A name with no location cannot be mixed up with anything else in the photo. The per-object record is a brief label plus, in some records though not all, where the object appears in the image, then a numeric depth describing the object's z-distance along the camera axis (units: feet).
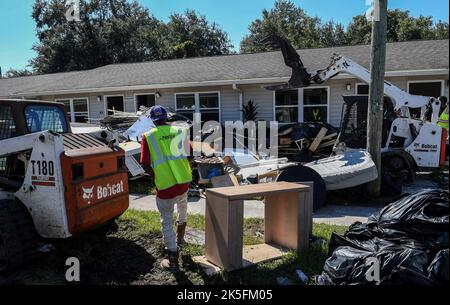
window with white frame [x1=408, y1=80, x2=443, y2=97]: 42.71
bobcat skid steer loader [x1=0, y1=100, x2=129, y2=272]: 14.42
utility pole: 24.41
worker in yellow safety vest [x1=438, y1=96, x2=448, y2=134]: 32.60
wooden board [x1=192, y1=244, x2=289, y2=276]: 15.12
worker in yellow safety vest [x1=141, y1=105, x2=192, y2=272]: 15.24
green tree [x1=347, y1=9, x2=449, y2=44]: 117.29
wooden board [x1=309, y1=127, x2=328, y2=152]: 39.14
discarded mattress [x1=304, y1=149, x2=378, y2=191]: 24.88
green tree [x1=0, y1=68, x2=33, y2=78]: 167.32
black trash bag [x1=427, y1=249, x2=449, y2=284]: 11.17
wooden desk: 14.62
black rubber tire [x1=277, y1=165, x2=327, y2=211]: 23.41
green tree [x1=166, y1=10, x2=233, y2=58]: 141.79
